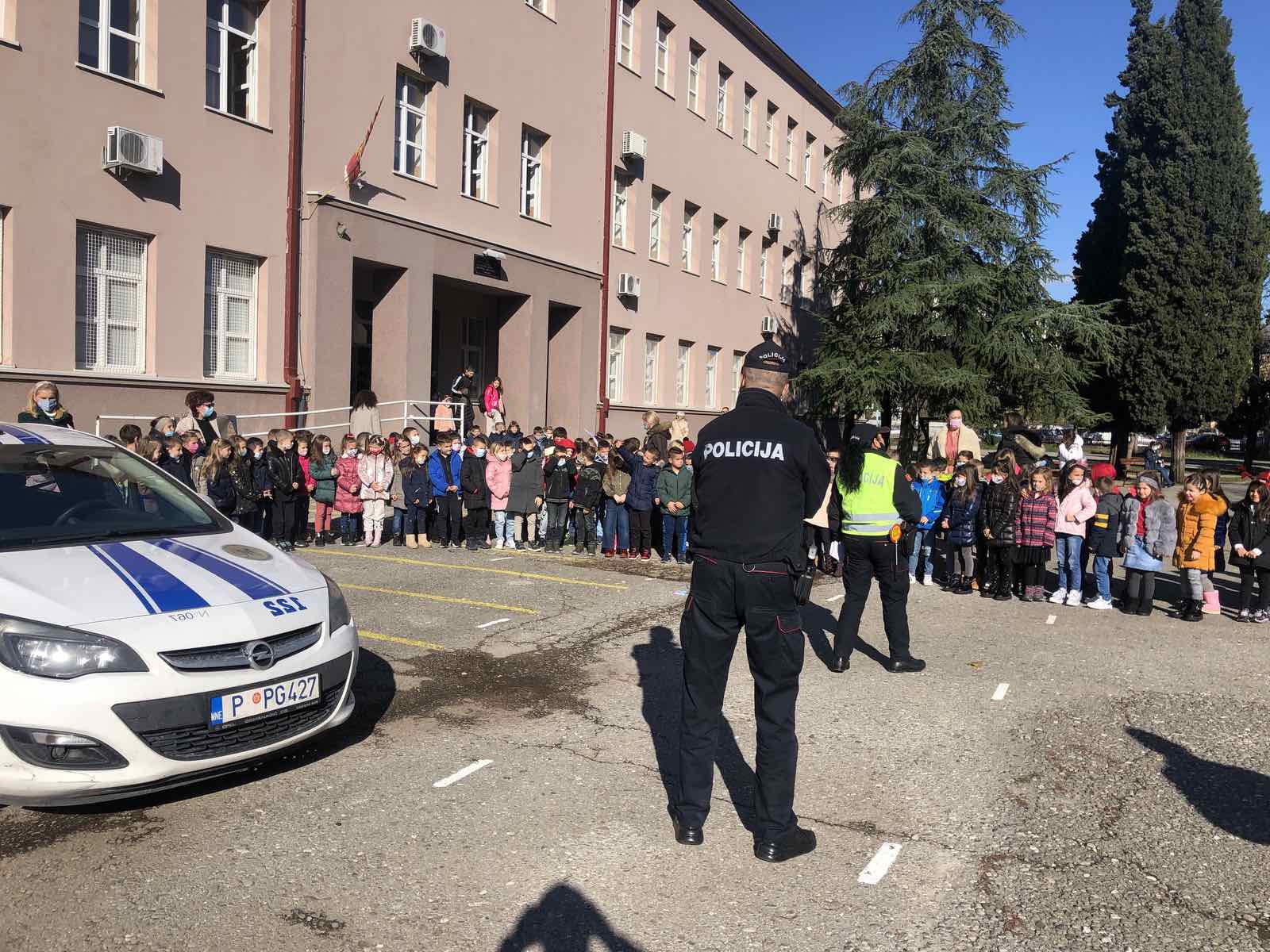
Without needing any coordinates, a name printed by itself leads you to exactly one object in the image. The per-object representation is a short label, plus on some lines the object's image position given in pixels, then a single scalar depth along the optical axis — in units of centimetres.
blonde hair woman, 1073
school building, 1361
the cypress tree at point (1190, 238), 3216
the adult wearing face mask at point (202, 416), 1391
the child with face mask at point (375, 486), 1402
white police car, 429
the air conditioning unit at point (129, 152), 1365
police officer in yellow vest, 764
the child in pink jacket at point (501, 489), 1411
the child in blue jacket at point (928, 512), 1228
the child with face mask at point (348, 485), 1404
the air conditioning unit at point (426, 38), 1844
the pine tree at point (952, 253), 2695
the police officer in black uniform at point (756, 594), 440
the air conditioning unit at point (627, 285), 2567
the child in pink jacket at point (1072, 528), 1120
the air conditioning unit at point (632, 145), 2505
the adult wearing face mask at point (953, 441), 1344
